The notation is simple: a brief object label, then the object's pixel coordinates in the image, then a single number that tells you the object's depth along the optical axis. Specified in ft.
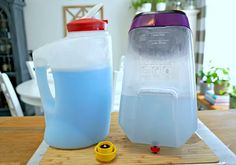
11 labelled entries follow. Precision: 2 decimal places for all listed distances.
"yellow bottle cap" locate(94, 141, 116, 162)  1.21
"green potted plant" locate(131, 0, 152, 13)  7.70
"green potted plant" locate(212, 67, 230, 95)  4.84
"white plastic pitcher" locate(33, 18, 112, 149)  1.22
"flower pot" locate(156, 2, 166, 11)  7.58
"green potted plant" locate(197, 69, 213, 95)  5.25
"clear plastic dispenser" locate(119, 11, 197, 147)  1.21
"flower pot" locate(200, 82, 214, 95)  5.43
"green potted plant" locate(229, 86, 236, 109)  3.99
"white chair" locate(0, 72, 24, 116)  4.38
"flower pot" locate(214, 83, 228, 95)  4.83
